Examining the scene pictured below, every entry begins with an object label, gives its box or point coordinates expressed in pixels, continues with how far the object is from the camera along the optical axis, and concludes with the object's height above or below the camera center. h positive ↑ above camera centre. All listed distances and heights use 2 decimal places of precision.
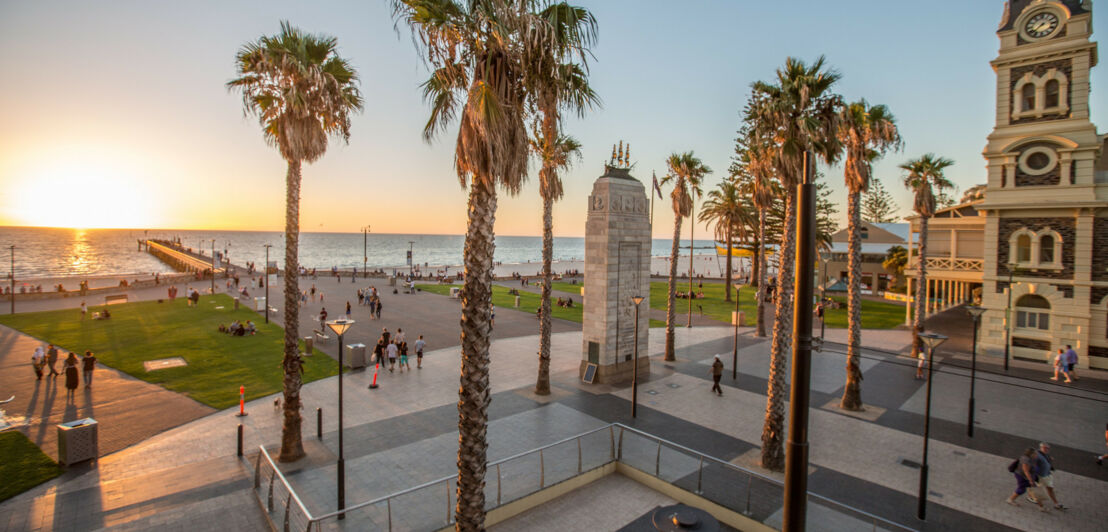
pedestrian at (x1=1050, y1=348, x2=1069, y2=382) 20.08 -4.07
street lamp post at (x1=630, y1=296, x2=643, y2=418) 15.19 -4.55
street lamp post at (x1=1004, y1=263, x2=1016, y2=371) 22.41 -2.81
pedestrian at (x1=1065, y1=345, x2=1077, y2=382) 19.84 -3.82
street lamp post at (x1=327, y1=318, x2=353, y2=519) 9.75 -4.33
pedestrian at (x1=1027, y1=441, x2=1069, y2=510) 10.14 -4.29
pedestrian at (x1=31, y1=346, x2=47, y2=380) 17.91 -4.36
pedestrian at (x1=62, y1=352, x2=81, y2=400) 16.31 -4.51
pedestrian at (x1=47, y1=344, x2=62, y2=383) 18.39 -4.30
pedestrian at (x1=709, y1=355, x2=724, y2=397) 17.73 -4.16
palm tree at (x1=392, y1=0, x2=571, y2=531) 6.53 +1.82
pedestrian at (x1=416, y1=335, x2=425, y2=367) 21.38 -4.50
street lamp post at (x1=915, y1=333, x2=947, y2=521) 9.97 -4.69
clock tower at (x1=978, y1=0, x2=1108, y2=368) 21.47 +3.38
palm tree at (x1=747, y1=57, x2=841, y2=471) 12.14 +3.45
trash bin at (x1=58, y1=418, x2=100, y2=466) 11.64 -4.80
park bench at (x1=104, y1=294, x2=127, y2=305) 35.62 -3.83
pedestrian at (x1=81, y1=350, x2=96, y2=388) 17.75 -4.39
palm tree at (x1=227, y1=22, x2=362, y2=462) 12.10 +3.87
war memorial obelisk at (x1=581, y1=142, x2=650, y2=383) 18.92 -0.44
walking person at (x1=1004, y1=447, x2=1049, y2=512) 10.21 -4.47
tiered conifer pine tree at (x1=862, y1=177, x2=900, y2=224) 79.81 +10.11
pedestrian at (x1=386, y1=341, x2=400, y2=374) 20.98 -4.34
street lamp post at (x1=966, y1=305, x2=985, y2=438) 15.24 -1.41
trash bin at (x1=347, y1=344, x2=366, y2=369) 20.89 -4.52
